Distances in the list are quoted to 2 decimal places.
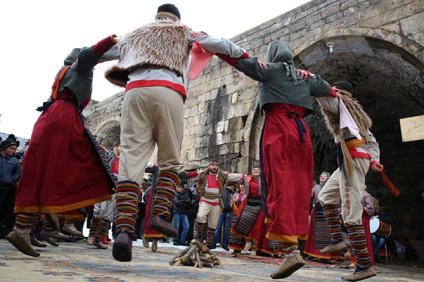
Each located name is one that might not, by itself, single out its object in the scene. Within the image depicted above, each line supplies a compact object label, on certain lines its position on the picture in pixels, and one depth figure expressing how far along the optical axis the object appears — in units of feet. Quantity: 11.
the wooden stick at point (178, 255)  10.89
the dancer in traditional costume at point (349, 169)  10.23
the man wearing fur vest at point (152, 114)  8.04
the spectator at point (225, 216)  26.18
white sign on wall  19.24
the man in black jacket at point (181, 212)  27.02
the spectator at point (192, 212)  28.07
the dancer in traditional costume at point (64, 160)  9.12
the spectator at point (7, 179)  17.10
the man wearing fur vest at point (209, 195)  22.65
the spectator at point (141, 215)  28.63
